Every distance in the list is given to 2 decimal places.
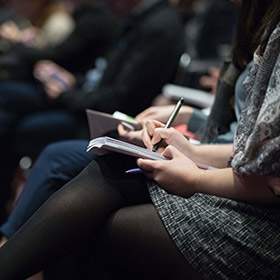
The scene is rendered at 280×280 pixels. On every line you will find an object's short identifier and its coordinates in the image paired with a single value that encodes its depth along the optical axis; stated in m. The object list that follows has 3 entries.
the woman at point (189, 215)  1.59
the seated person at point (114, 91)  2.83
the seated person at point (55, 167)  1.93
